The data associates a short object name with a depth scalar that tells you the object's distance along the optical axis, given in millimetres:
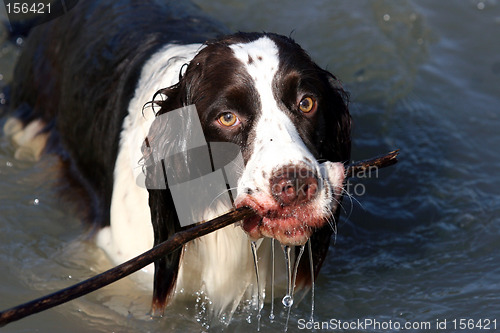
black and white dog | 2850
